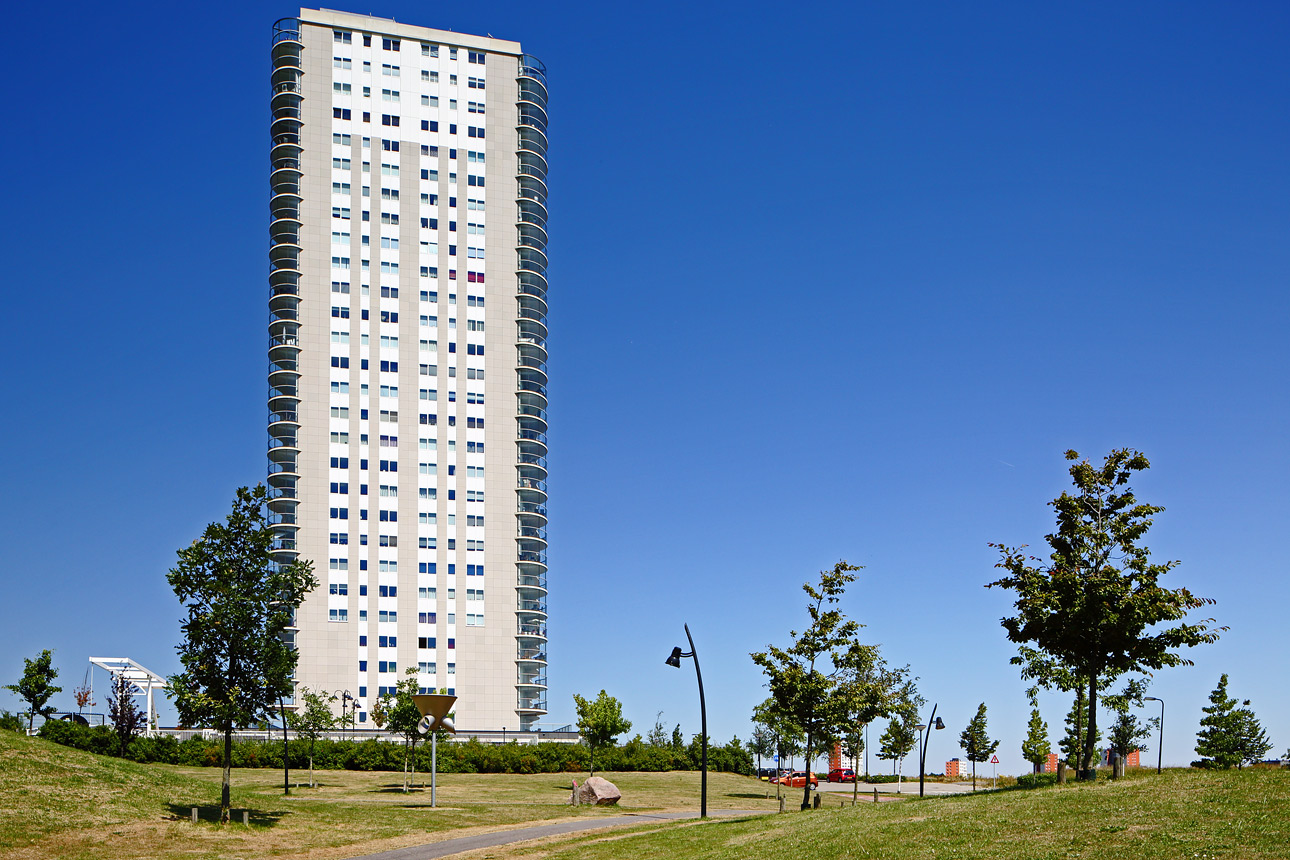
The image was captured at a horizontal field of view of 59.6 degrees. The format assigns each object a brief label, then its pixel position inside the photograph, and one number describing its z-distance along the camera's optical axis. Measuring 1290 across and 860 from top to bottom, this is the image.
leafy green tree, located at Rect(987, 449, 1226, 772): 35.62
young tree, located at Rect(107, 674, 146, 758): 63.47
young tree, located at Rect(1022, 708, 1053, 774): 92.38
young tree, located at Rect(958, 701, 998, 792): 92.81
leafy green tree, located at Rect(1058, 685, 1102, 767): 83.38
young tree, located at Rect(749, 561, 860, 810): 42.22
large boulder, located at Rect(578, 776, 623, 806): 51.66
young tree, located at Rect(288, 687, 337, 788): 63.94
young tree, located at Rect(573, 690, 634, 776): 72.19
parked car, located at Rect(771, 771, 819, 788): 79.35
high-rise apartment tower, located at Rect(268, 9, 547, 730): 119.00
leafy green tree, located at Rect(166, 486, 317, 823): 39.03
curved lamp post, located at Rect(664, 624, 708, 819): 40.53
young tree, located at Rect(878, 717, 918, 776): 83.81
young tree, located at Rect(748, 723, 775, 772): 118.94
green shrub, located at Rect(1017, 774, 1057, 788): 42.68
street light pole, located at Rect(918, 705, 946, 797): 73.12
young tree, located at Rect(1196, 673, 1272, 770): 86.12
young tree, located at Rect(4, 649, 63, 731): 62.91
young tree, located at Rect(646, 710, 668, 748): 121.60
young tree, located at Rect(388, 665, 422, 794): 63.16
